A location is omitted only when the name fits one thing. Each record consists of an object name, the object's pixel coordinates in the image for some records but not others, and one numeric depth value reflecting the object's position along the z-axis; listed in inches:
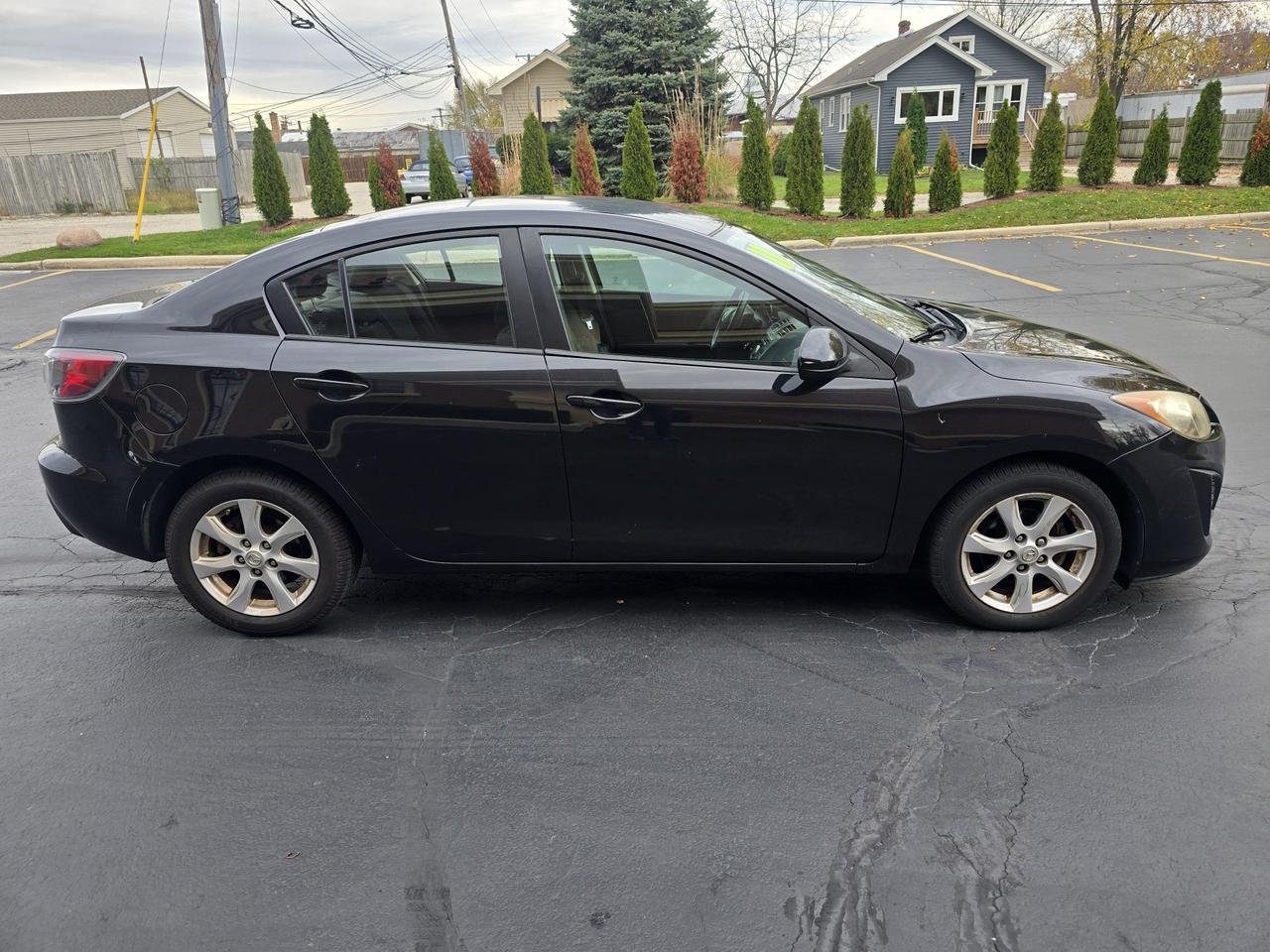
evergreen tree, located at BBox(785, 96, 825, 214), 729.6
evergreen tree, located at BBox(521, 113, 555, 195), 781.9
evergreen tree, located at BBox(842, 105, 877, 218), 721.6
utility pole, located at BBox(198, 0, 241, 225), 756.0
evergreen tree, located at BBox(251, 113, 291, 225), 770.8
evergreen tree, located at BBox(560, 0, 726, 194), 979.9
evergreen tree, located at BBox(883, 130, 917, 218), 724.7
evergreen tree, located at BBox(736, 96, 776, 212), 746.2
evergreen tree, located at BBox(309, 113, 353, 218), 772.0
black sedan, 140.2
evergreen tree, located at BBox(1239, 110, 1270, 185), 760.3
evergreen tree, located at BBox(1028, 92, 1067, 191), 749.9
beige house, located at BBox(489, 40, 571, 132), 1871.3
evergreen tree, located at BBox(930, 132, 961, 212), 725.9
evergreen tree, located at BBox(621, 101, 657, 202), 768.3
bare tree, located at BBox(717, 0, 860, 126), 1950.1
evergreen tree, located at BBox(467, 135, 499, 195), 835.4
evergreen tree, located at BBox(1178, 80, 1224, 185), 753.0
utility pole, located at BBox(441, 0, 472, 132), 1606.8
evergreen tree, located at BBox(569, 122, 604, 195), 781.3
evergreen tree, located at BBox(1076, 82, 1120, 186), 764.0
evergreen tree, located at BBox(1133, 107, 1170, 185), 759.1
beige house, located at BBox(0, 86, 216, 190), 2048.5
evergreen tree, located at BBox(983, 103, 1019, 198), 752.3
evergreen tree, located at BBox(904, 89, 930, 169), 1213.7
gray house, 1493.6
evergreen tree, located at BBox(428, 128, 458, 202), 781.3
